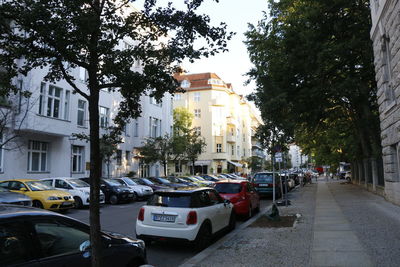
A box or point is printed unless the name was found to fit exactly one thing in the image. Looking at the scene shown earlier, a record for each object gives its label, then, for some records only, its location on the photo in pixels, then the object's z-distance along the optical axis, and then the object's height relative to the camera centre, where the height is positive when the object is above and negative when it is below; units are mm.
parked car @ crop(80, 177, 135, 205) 19375 -1464
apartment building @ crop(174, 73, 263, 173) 61500 +8651
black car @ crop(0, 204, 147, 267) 3191 -763
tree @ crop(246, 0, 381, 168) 17375 +5805
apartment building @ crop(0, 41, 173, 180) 20952 +2370
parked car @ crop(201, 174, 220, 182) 32581 -1211
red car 12516 -1100
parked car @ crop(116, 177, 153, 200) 21359 -1423
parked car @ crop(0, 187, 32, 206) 11853 -1090
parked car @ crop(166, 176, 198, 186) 26656 -1206
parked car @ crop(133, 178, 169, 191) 23762 -1191
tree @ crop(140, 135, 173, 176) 32594 +1545
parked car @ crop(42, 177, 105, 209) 16672 -1039
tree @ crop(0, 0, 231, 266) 3504 +1376
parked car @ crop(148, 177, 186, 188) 25448 -1168
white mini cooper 7738 -1199
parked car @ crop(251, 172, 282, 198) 21797 -1164
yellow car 14055 -1124
